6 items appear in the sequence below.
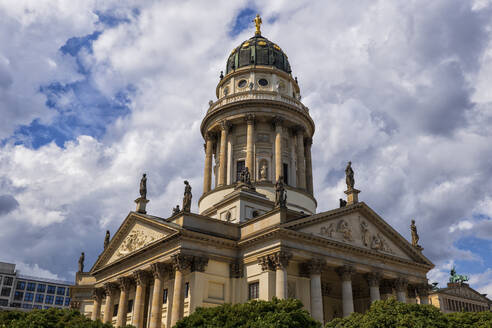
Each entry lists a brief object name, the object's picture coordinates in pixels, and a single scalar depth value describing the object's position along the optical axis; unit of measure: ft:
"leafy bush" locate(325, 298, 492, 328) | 78.23
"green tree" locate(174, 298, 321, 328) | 79.10
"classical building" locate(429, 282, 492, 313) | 264.93
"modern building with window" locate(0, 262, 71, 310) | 376.07
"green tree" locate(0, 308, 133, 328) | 88.79
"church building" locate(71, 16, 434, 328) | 114.83
